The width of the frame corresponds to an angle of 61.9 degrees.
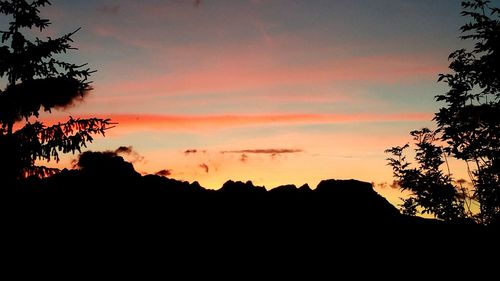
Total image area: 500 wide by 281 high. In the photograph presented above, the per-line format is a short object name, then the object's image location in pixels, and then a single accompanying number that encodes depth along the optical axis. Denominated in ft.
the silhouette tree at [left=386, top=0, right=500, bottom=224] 65.46
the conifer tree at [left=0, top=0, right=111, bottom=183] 61.16
